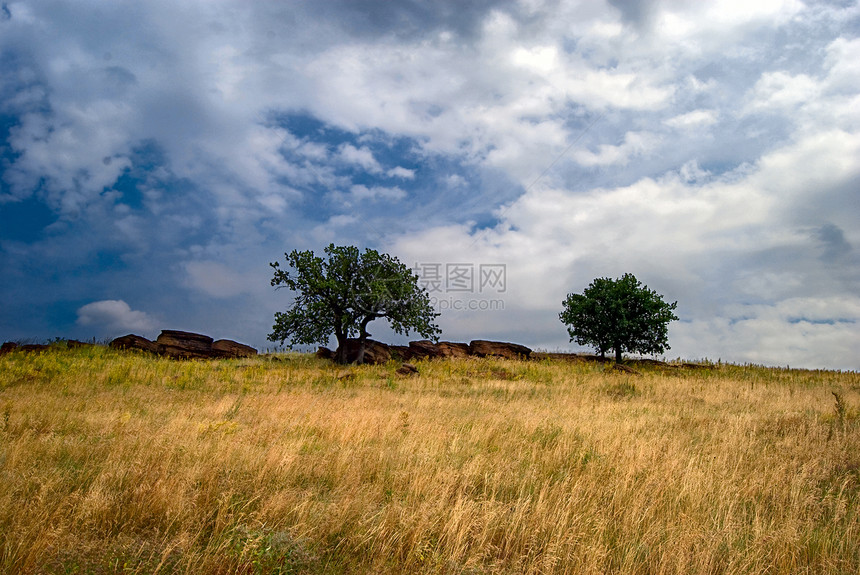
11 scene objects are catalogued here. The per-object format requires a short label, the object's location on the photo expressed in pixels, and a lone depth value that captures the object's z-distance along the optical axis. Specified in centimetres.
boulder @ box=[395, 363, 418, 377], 2457
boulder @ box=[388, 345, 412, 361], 3603
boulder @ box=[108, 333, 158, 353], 3247
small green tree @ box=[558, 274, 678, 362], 3550
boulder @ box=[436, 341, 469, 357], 3669
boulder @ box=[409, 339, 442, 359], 3594
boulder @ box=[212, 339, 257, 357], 3503
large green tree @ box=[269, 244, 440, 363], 3247
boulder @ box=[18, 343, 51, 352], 2906
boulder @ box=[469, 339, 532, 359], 3809
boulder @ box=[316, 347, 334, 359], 3609
